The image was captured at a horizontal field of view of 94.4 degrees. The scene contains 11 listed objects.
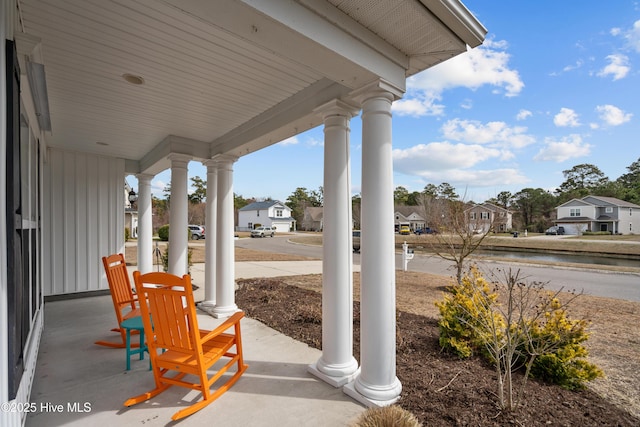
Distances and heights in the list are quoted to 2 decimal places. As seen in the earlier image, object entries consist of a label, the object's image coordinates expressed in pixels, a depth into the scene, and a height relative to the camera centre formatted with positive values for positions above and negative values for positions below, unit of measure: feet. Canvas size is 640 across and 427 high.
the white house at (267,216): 136.46 +2.86
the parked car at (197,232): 79.15 -2.48
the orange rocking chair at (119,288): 10.98 -2.54
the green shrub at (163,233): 63.62 -2.17
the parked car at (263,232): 98.93 -3.29
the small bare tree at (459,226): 21.52 -0.41
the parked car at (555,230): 115.65 -4.13
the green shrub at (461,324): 9.97 -3.65
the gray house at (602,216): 111.96 +1.25
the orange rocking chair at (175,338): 7.25 -2.95
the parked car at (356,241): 58.70 -4.25
